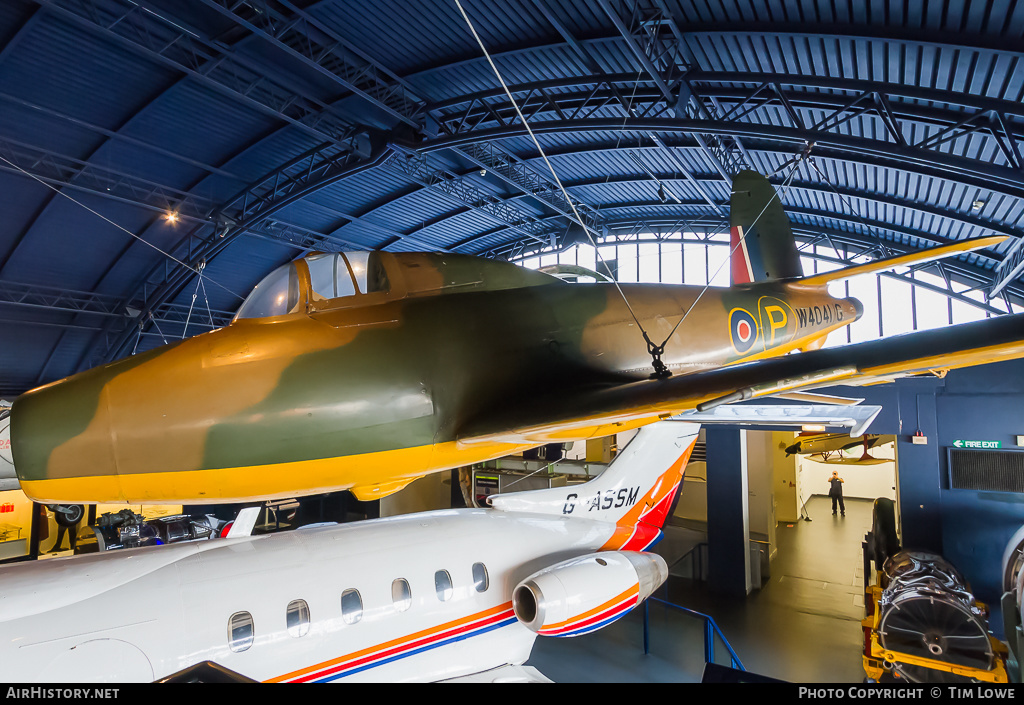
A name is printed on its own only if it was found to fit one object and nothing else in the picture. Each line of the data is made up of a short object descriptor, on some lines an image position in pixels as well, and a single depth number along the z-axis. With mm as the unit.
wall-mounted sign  9452
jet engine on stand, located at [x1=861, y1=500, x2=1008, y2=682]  6535
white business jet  4496
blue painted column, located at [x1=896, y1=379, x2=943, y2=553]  9781
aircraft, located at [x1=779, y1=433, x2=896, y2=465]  13905
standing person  22484
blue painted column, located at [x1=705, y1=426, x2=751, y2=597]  12508
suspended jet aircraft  2256
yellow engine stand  6430
